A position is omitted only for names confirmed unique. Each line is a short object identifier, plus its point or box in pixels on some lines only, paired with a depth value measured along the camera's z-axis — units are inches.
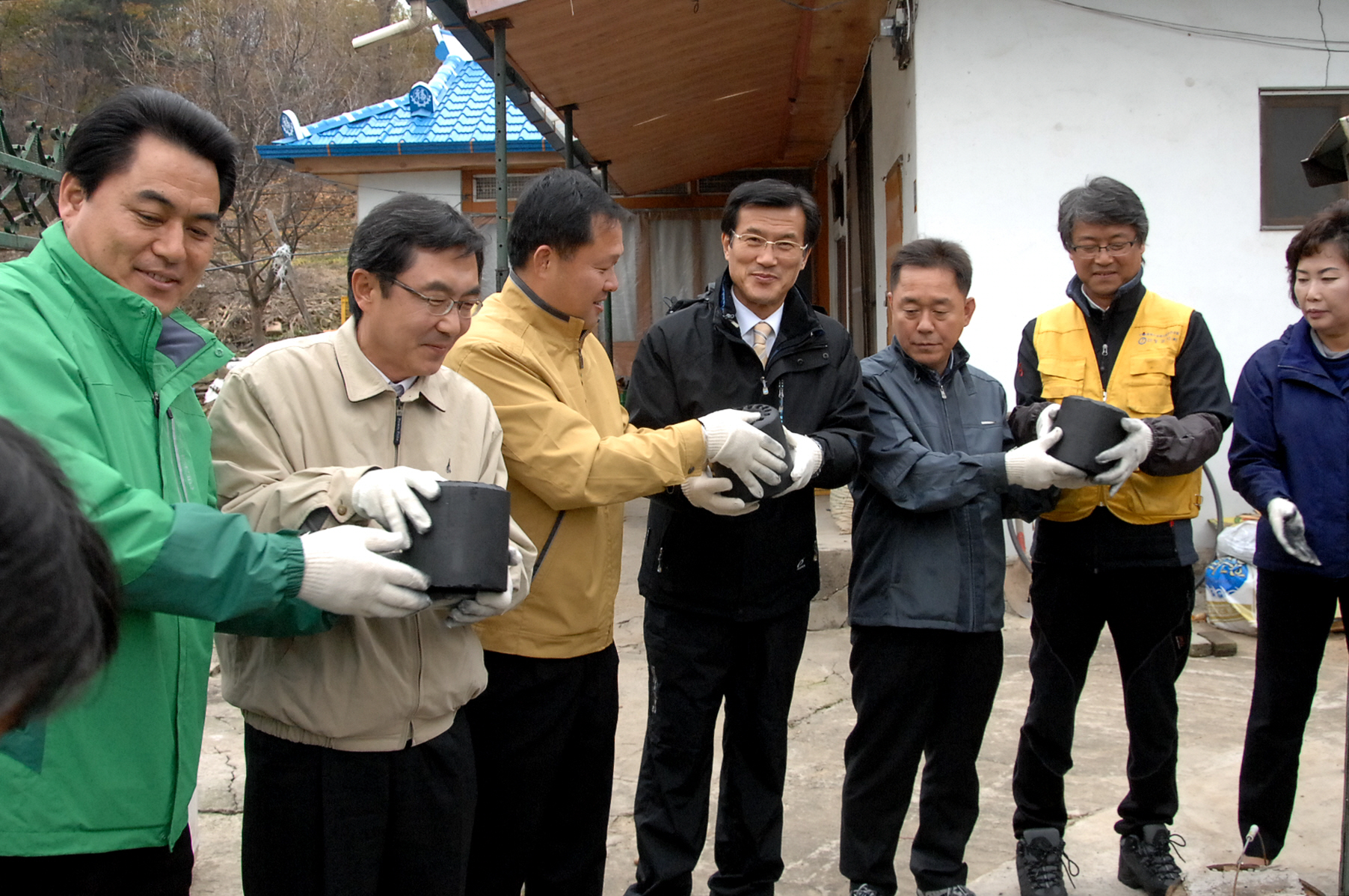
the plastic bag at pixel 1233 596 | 211.5
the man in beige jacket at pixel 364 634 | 68.4
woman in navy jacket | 105.5
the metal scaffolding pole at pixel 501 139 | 201.3
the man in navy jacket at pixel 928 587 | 103.1
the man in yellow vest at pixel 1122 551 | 110.0
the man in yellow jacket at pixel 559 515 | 88.6
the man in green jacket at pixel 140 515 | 53.7
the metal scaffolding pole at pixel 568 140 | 265.9
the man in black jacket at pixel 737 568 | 103.8
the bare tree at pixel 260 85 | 667.4
